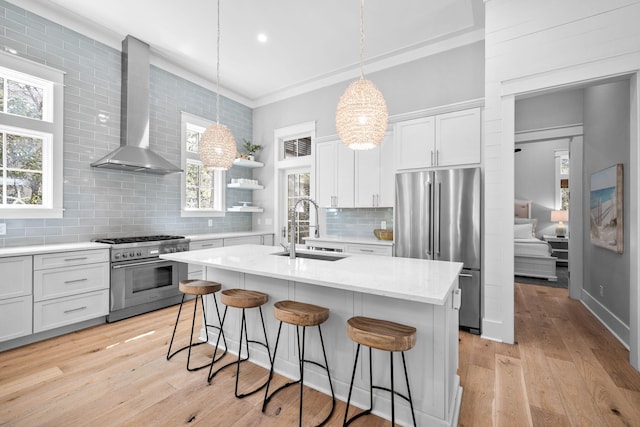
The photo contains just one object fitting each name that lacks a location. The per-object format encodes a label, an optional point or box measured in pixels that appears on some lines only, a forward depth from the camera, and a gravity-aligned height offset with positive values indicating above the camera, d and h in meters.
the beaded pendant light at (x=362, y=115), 1.90 +0.65
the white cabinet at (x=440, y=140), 3.28 +0.87
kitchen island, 1.65 -0.63
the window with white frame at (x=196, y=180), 4.61 +0.54
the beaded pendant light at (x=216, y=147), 2.67 +0.61
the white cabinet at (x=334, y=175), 4.29 +0.59
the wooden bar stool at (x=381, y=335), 1.45 -0.63
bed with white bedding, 5.36 -0.84
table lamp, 6.98 -0.11
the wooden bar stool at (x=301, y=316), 1.76 -0.63
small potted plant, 5.39 +1.21
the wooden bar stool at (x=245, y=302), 2.10 -0.65
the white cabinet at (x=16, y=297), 2.58 -0.77
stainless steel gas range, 3.30 -0.77
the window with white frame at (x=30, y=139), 2.99 +0.78
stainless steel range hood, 3.68 +1.32
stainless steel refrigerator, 3.09 -0.09
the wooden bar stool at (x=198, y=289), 2.38 -0.63
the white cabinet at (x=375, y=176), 3.95 +0.52
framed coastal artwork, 2.88 +0.07
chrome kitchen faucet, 2.39 -0.23
